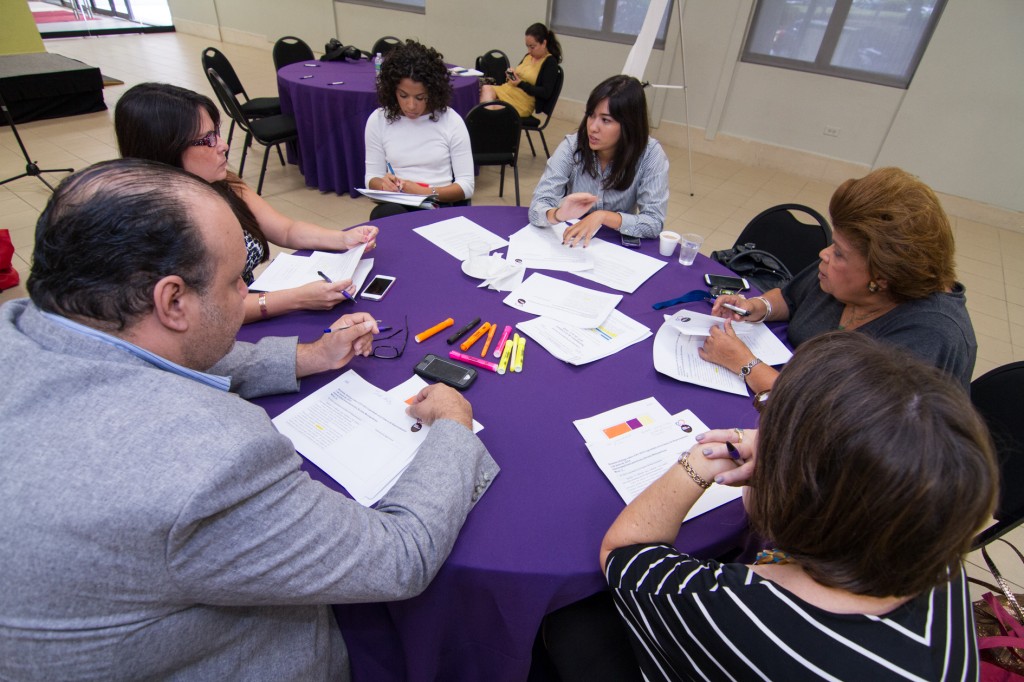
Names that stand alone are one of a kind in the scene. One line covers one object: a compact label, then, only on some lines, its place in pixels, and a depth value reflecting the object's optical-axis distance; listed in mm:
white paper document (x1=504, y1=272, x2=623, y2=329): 1539
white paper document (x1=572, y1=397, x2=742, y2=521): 1046
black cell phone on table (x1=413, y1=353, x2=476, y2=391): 1239
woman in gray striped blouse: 2090
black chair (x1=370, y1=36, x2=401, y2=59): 5544
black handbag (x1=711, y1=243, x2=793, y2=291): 2100
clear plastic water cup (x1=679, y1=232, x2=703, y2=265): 1894
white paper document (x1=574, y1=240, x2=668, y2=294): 1772
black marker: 1397
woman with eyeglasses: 1479
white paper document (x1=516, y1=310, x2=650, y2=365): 1381
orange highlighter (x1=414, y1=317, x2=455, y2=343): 1400
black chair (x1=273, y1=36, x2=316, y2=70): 5262
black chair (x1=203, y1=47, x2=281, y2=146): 4586
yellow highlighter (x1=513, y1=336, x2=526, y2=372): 1315
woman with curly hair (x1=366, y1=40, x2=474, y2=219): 2627
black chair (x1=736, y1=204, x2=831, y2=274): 2146
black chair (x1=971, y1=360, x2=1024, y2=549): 1227
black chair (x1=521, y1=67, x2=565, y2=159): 4895
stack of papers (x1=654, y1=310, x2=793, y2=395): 1342
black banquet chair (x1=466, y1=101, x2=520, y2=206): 3730
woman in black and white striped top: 636
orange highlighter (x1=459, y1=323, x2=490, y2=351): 1384
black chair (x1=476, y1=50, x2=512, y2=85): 5645
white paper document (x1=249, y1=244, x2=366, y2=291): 1627
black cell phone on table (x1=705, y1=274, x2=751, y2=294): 1774
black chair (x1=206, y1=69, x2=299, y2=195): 3885
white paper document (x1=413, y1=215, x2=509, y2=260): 1888
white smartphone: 1570
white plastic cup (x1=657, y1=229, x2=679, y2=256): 1982
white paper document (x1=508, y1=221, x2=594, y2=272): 1830
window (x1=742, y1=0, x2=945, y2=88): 4941
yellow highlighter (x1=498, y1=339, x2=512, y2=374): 1304
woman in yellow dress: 4941
